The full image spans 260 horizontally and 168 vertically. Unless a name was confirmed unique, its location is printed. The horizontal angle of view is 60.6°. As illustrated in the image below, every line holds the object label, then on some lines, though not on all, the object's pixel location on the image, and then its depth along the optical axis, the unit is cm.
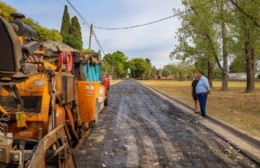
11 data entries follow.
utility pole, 2740
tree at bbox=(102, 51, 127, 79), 9732
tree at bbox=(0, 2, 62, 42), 2012
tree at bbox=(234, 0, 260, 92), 1117
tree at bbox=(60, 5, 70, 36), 4128
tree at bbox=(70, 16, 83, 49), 4162
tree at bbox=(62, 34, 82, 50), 3223
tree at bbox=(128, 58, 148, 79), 10669
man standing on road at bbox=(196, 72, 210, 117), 948
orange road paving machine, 202
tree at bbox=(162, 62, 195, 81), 8530
